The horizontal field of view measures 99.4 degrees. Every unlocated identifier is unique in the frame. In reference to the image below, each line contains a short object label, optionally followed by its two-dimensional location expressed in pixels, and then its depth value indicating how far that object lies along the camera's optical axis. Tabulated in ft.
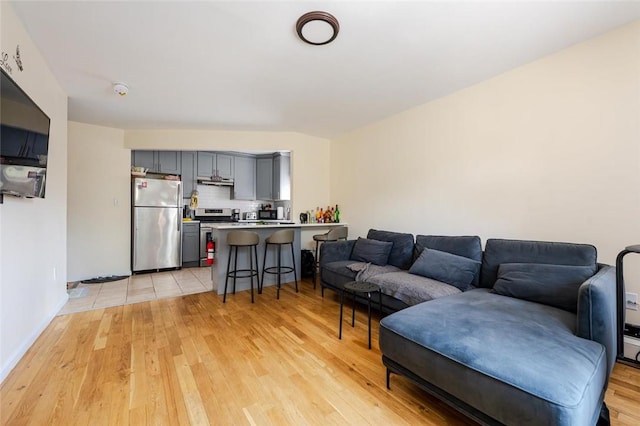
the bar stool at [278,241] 11.43
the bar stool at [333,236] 13.08
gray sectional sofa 3.61
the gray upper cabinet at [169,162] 16.67
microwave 20.06
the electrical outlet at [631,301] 6.38
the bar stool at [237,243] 10.78
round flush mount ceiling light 5.87
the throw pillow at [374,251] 10.51
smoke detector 9.09
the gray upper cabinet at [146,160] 16.03
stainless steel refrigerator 14.60
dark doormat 12.90
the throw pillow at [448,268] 7.85
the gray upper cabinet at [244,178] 19.22
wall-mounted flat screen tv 5.22
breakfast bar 11.45
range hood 17.86
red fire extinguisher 16.89
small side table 7.30
